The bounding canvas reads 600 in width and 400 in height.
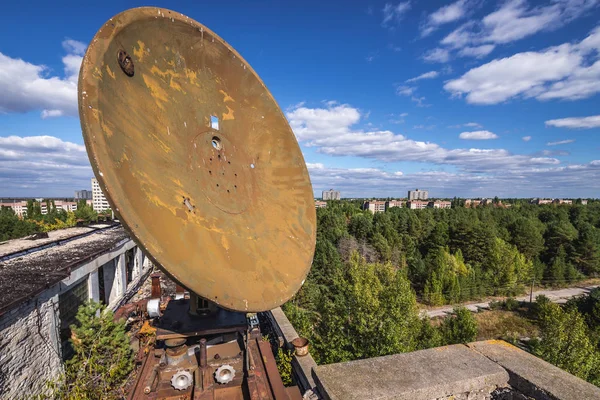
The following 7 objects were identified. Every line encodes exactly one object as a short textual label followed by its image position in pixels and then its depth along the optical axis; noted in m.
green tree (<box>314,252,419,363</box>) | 11.90
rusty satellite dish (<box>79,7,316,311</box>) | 2.38
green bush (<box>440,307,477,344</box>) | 21.17
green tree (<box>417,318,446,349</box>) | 18.09
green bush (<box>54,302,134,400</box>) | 6.19
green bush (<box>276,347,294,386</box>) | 6.26
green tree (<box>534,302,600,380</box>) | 13.92
